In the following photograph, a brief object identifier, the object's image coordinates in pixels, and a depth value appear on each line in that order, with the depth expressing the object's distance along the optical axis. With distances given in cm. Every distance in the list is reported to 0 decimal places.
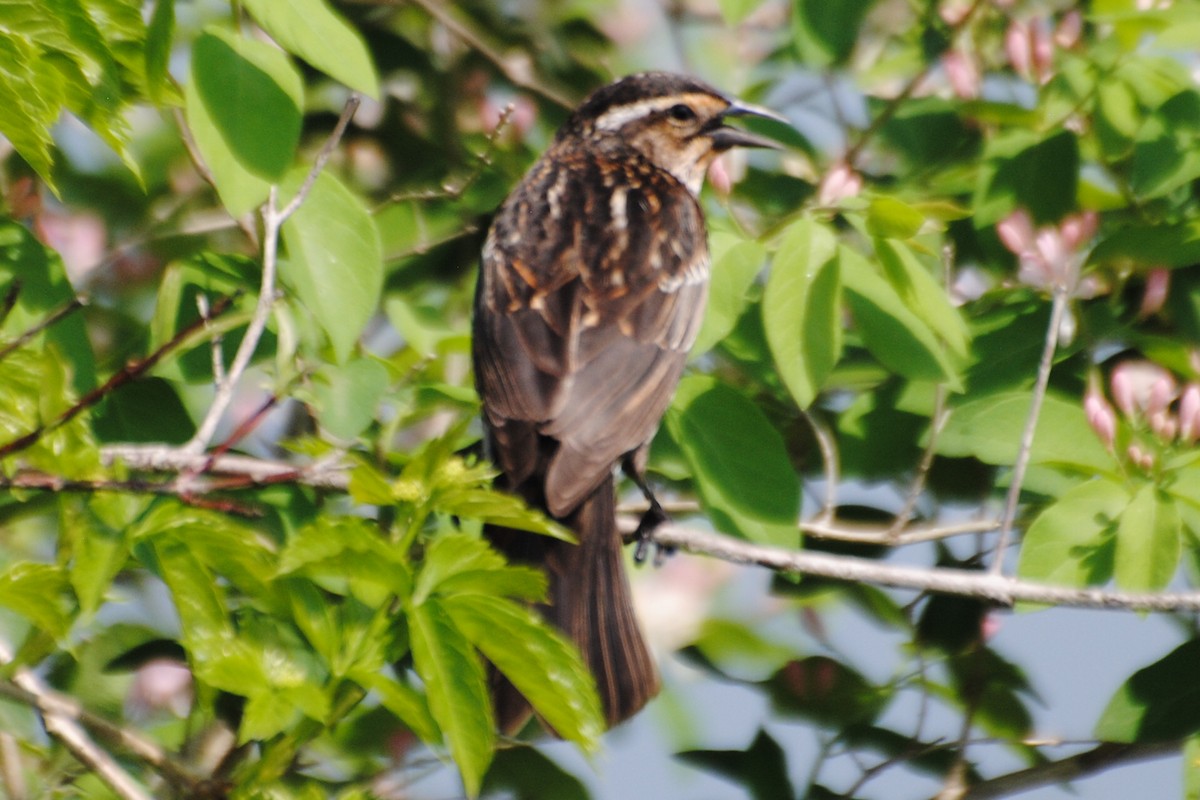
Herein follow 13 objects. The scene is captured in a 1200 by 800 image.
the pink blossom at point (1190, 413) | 670
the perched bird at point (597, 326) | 750
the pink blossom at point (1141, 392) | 675
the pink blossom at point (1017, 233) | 749
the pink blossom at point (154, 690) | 810
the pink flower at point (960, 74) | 902
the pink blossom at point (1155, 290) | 753
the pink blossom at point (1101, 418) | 666
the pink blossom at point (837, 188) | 782
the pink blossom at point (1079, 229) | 736
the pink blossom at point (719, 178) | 819
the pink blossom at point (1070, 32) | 873
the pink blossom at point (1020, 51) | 866
